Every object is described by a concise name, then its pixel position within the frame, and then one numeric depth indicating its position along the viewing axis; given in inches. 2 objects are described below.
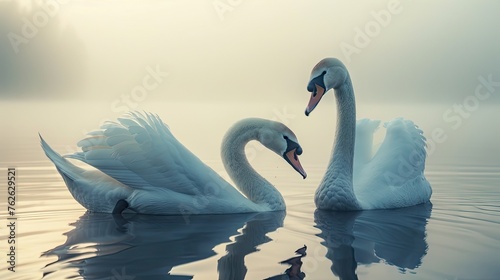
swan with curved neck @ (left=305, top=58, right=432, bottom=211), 371.2
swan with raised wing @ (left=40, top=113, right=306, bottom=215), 349.4
